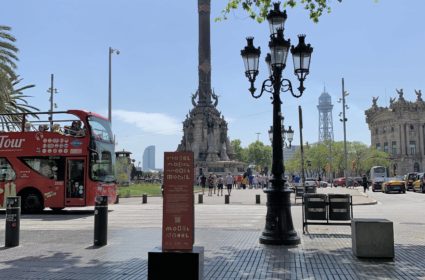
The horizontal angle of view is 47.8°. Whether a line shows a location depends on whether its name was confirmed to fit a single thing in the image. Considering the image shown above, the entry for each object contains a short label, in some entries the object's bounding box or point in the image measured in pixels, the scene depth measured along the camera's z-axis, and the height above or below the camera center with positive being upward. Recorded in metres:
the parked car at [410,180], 52.92 -0.06
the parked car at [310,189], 28.00 -0.53
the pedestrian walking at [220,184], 40.28 -0.31
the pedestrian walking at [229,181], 36.06 -0.09
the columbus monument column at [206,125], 67.00 +8.03
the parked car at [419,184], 45.48 -0.46
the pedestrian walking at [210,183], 40.05 -0.22
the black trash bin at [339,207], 13.43 -0.76
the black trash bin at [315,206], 13.55 -0.74
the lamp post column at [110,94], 36.25 +6.62
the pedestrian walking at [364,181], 45.05 -0.17
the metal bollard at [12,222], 11.44 -0.98
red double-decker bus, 21.03 +0.79
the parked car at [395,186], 45.44 -0.61
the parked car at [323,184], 71.69 -0.62
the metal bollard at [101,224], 11.46 -1.05
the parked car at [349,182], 72.33 -0.35
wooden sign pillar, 6.28 -0.63
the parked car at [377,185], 52.78 -0.59
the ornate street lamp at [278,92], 11.43 +2.25
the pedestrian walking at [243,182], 53.96 -0.20
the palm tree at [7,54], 26.70 +7.25
